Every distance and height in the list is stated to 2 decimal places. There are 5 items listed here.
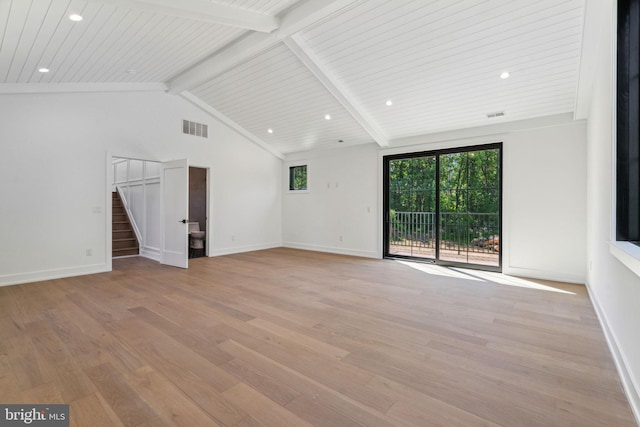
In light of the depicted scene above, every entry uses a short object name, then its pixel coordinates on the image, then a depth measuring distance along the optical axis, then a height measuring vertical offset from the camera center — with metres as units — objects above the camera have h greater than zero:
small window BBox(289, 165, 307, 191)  8.15 +0.92
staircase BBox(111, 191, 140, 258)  6.93 -0.59
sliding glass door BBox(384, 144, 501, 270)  5.39 +0.11
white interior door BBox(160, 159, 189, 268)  5.73 -0.05
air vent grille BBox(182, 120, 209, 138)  6.39 +1.78
